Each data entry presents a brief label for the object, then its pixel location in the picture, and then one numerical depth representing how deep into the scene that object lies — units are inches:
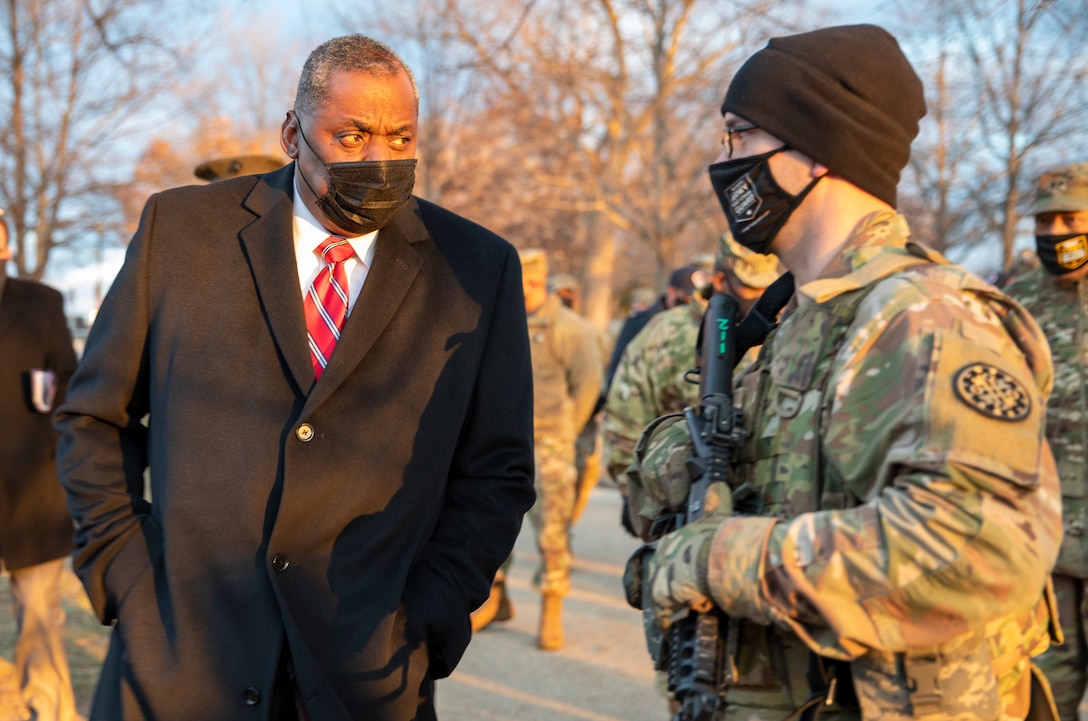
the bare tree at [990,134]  400.2
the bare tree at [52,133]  378.6
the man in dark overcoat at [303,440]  97.9
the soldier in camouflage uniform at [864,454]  72.6
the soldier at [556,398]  287.1
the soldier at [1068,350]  169.8
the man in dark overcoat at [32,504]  190.7
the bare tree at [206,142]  486.6
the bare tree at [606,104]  490.3
